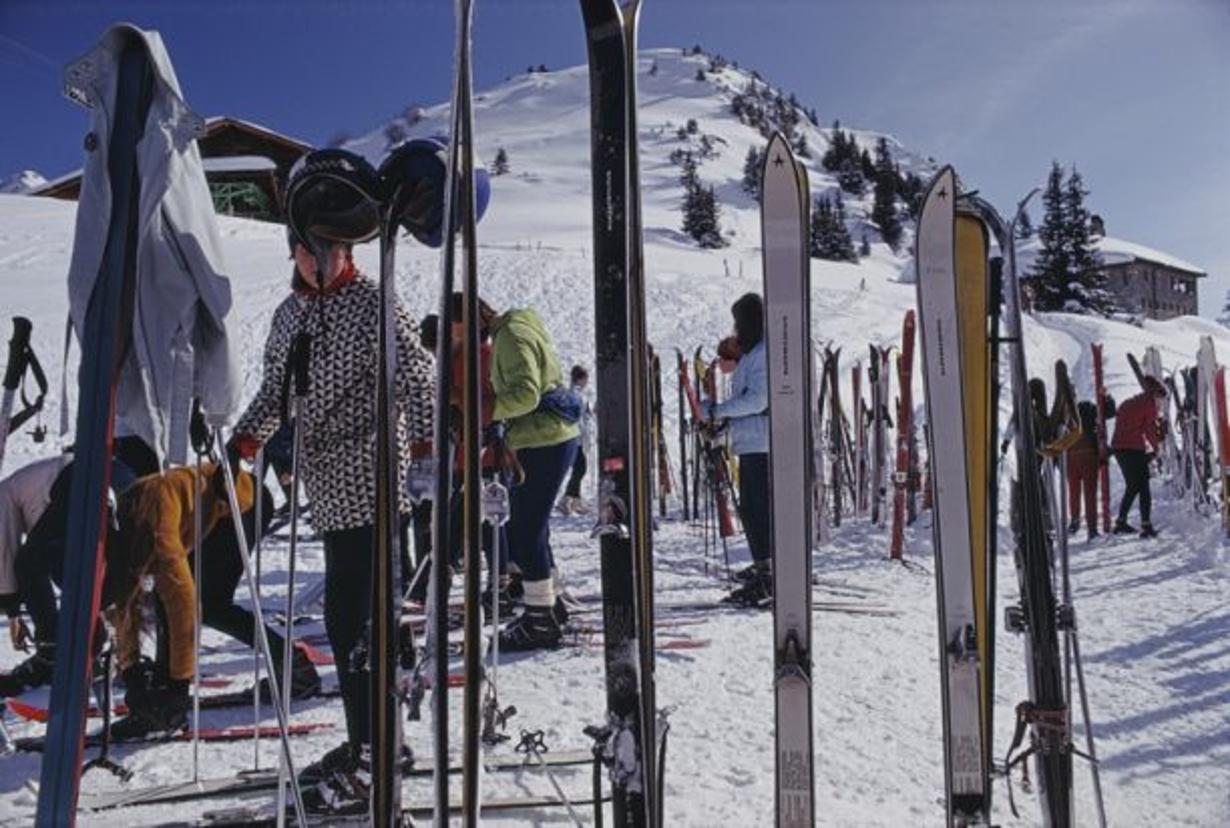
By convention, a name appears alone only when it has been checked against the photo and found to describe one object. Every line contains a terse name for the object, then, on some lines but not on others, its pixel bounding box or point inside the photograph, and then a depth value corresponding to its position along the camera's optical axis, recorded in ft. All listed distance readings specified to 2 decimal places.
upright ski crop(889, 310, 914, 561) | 24.06
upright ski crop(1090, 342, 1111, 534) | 28.60
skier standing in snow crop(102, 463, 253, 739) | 9.53
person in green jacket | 12.06
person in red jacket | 27.27
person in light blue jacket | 15.05
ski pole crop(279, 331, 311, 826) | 7.15
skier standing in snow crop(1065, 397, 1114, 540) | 27.43
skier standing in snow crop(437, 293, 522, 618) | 11.39
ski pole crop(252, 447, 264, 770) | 8.39
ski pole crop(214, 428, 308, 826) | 6.54
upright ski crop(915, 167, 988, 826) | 6.75
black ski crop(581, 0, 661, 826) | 6.24
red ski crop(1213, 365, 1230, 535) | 26.45
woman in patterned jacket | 7.77
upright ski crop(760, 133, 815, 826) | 6.66
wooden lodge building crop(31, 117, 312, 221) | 103.24
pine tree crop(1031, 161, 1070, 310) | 125.29
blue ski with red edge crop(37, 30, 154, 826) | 5.21
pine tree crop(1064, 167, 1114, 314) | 129.18
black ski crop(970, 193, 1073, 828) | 6.89
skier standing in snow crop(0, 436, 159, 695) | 10.40
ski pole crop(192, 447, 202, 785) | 8.31
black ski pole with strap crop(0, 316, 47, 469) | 10.61
